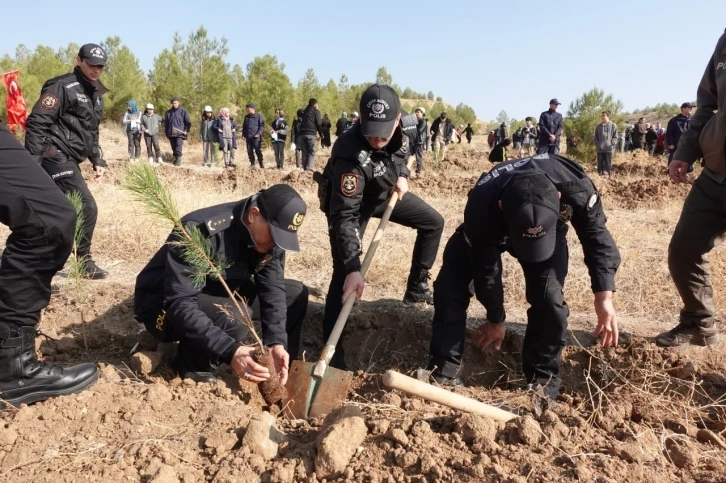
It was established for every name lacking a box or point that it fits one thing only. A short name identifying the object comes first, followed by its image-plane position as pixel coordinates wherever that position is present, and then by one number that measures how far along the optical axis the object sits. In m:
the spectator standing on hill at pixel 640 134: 19.53
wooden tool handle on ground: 2.12
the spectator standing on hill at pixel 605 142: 13.10
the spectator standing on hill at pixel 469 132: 31.11
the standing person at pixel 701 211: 2.84
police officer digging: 3.03
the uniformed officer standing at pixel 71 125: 3.90
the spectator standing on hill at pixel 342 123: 18.39
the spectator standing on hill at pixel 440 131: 17.34
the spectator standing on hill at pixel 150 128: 13.95
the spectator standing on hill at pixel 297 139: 14.69
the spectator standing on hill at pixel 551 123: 12.76
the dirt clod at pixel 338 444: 1.88
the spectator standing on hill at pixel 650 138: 21.01
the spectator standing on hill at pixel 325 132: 19.67
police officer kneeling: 2.53
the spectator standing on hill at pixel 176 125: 13.90
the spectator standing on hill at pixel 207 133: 14.73
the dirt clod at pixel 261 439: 2.04
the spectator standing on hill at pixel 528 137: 21.66
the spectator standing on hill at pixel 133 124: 14.02
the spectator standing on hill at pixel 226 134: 14.55
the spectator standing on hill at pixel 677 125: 11.91
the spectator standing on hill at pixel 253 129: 14.23
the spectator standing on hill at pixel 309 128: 13.57
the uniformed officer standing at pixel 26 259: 2.22
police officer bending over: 2.34
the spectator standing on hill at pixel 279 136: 14.72
